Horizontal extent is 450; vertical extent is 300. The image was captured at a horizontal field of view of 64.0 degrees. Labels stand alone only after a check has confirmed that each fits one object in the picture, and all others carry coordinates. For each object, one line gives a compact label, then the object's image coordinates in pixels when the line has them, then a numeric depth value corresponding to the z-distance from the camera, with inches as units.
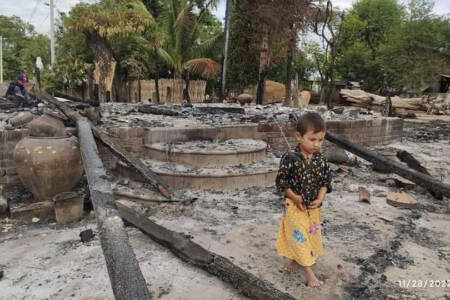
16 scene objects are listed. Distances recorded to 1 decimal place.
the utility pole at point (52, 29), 717.0
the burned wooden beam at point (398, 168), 162.6
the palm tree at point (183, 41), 581.9
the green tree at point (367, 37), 966.4
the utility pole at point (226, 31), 441.7
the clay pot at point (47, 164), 143.6
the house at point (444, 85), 854.9
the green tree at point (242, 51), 596.1
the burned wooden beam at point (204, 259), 86.4
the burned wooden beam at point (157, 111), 290.8
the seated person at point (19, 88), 293.5
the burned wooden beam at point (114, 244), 60.9
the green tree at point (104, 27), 479.8
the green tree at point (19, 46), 1205.0
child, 95.0
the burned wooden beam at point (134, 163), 160.1
